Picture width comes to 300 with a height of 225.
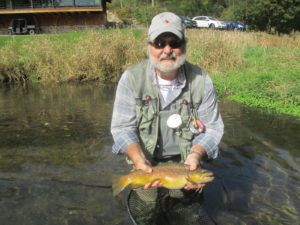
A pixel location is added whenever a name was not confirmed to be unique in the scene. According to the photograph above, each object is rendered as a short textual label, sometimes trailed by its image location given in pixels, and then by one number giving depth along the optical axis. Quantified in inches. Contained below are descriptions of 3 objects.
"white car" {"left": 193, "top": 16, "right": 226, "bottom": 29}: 1492.4
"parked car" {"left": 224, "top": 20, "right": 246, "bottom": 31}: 1516.5
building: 1306.6
